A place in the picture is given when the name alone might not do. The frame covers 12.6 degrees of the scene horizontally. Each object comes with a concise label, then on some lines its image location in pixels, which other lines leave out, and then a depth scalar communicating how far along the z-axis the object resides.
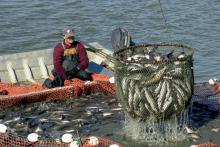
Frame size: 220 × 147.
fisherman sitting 23.07
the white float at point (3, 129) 17.27
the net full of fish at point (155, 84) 16.86
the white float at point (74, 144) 16.25
